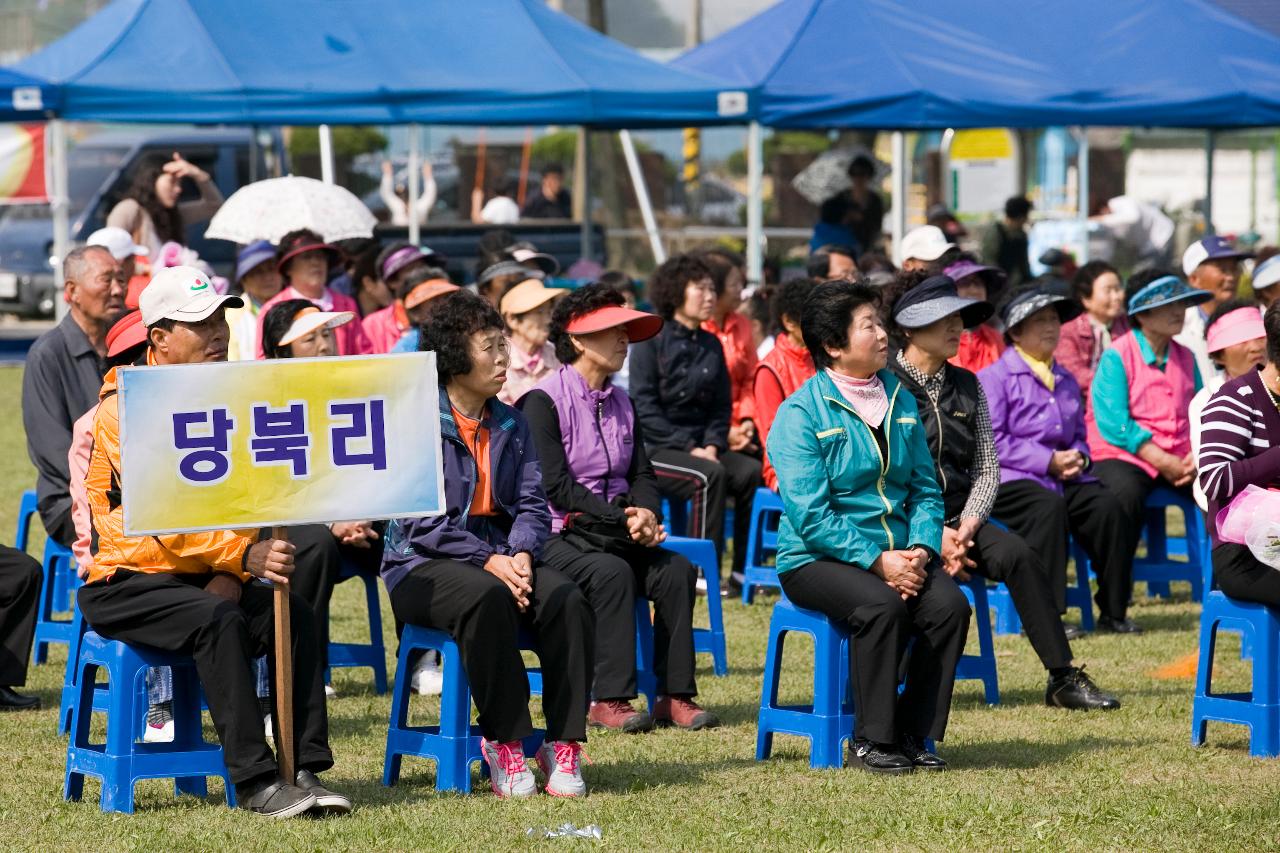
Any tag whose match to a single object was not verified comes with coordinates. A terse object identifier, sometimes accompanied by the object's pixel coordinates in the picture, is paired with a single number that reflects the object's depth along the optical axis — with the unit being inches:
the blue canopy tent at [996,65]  1060.5
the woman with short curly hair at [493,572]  445.1
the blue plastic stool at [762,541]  724.0
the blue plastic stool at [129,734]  429.1
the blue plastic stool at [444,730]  451.2
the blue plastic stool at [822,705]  482.3
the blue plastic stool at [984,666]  569.6
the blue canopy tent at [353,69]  979.3
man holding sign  421.4
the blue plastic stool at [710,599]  609.3
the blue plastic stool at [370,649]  584.7
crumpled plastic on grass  414.6
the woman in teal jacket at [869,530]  471.8
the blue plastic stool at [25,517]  671.1
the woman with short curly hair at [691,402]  738.8
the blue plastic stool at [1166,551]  730.2
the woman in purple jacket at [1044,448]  669.9
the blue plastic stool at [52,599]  610.9
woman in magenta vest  721.0
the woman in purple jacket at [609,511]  534.0
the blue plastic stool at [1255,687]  493.7
